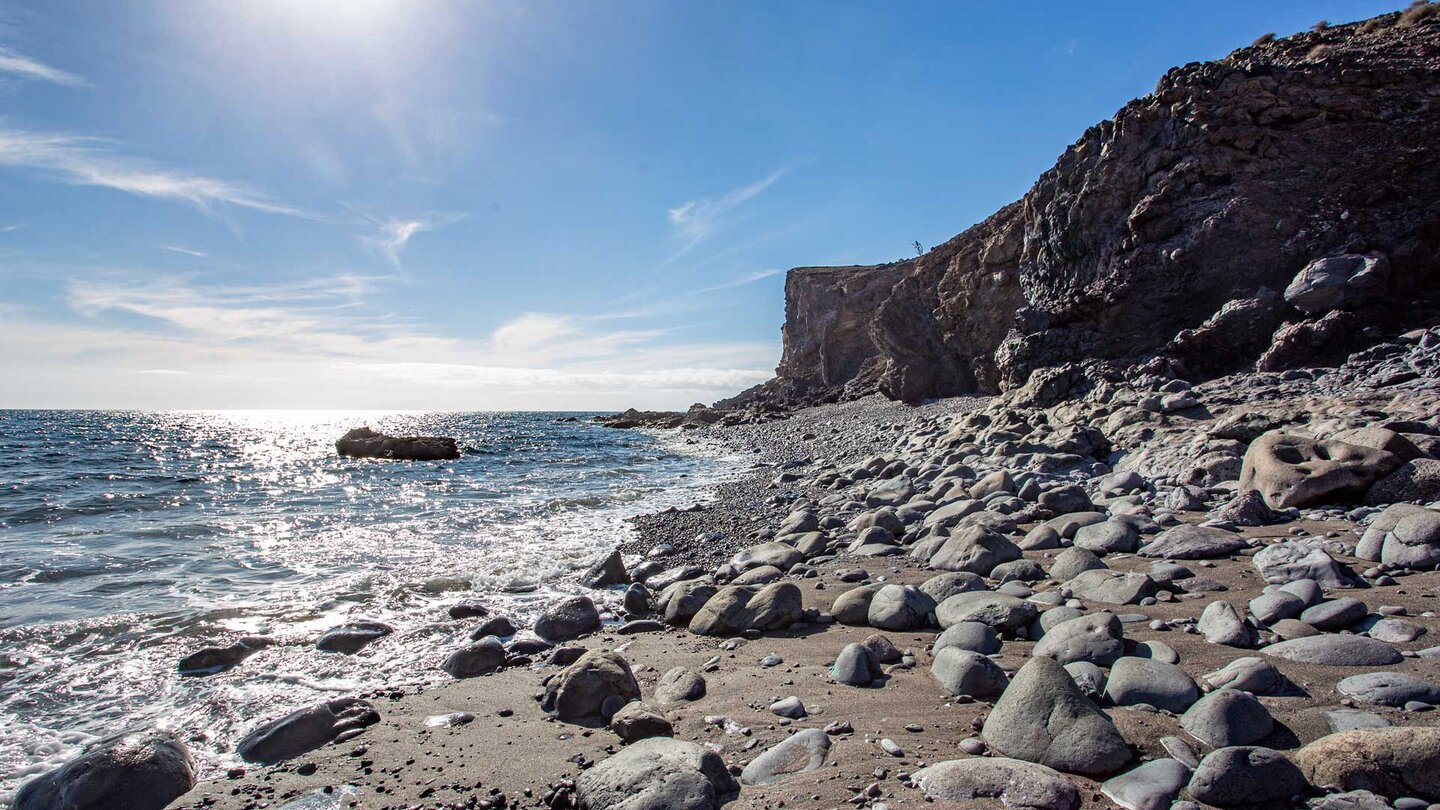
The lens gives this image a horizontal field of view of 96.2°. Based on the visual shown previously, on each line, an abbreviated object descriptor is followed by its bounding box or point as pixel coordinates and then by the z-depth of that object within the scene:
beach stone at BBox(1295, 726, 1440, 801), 2.14
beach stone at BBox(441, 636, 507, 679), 5.16
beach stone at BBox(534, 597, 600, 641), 6.01
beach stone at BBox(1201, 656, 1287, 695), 3.04
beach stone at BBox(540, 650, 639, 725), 4.04
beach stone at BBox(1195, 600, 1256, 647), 3.65
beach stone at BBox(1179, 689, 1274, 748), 2.66
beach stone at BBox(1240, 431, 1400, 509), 6.14
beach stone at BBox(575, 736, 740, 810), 2.71
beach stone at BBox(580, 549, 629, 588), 7.80
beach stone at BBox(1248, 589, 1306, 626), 3.86
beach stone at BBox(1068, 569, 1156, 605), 4.60
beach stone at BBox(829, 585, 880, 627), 5.21
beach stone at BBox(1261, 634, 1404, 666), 3.18
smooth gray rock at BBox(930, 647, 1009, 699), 3.51
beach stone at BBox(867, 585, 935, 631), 4.89
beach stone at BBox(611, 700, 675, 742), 3.58
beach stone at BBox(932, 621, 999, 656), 4.08
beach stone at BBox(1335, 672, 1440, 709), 2.77
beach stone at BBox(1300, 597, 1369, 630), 3.62
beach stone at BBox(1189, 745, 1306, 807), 2.27
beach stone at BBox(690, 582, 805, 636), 5.29
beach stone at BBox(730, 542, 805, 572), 7.68
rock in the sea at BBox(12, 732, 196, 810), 3.32
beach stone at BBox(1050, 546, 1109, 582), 5.46
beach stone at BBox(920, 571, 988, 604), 5.27
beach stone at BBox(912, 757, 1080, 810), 2.46
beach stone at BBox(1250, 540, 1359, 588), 4.29
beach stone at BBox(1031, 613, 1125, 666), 3.63
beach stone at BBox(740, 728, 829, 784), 2.96
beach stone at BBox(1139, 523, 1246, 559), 5.36
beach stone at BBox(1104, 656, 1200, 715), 3.05
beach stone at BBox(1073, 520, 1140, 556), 6.08
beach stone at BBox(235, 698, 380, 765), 3.89
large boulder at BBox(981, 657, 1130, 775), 2.66
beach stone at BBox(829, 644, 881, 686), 3.89
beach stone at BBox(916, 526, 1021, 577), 6.04
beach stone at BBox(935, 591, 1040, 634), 4.39
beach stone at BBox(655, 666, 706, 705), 4.06
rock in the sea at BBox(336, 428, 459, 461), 33.56
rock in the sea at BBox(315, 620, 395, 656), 5.77
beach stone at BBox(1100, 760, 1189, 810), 2.40
